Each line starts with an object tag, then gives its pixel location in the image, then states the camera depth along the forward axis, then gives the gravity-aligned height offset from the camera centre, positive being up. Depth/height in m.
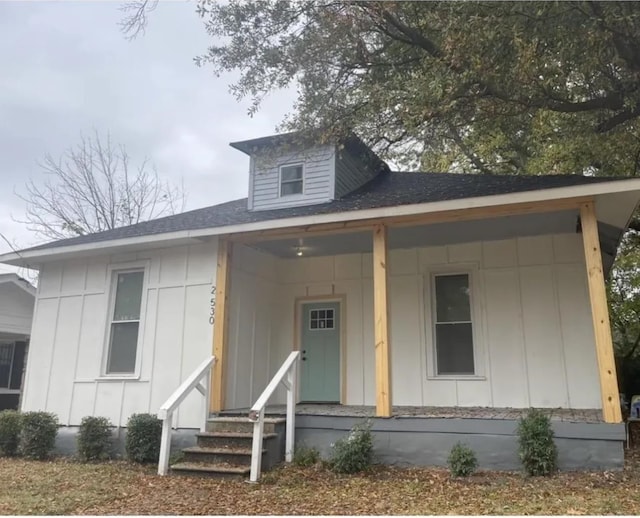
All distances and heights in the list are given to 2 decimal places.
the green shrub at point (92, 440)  8.05 -0.50
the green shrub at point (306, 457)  6.84 -0.62
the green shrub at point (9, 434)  8.52 -0.45
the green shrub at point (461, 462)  6.02 -0.58
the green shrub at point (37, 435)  8.29 -0.45
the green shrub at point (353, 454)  6.38 -0.53
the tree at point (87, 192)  23.39 +9.20
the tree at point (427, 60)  6.24 +4.42
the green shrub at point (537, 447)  5.81 -0.39
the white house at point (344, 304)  7.10 +1.68
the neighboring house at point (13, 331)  14.59 +1.94
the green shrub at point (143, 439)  7.67 -0.46
